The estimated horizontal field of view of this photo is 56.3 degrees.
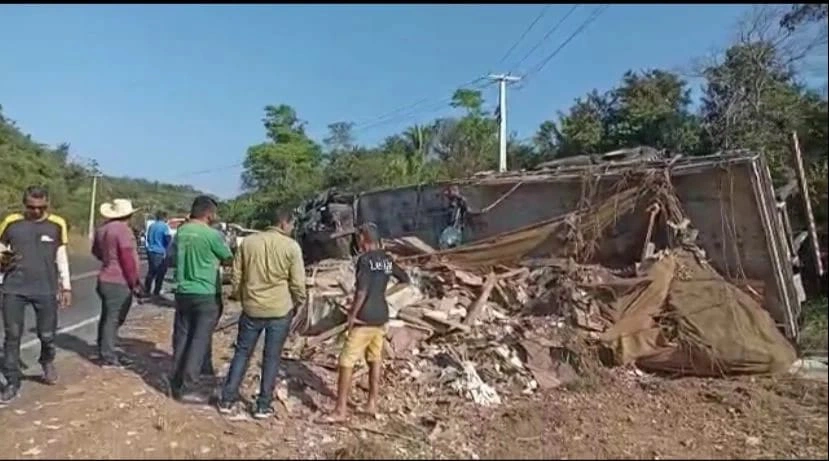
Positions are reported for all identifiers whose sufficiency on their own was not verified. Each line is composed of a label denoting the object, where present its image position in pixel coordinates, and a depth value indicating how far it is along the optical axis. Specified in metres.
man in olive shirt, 5.75
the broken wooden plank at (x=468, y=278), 8.78
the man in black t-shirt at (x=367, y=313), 5.57
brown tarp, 6.21
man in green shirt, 6.16
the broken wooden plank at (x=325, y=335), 7.90
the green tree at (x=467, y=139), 20.53
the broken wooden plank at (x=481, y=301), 7.93
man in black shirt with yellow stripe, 6.04
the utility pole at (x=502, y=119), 19.16
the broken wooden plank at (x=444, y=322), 7.63
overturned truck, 7.27
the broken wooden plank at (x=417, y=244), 10.05
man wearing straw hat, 7.31
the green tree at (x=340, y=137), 39.41
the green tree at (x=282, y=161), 33.46
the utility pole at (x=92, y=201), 38.11
